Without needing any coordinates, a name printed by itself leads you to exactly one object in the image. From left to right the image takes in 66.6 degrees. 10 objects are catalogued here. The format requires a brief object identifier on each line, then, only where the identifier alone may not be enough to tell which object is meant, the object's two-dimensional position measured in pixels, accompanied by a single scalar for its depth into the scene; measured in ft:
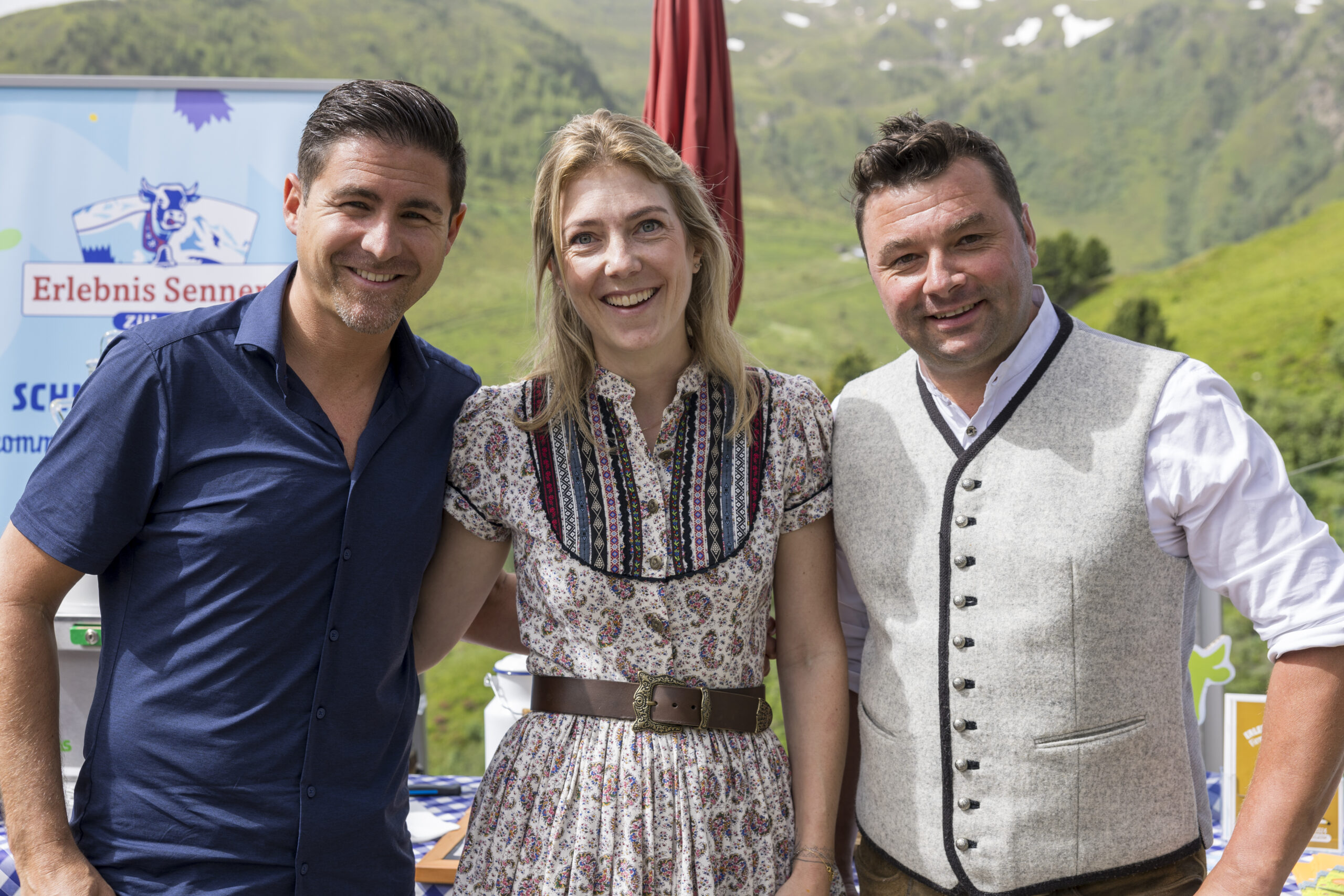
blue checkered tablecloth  5.86
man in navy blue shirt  4.68
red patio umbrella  7.91
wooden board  5.95
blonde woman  4.95
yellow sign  6.38
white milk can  6.98
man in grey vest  4.40
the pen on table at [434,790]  7.52
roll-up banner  9.87
